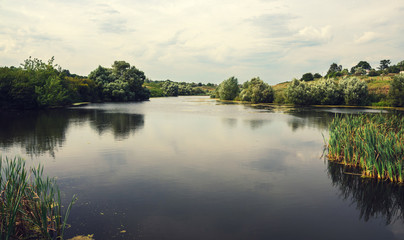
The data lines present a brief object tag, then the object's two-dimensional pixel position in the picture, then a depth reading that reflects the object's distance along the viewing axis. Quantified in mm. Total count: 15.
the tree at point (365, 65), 188175
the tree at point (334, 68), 181150
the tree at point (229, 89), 125656
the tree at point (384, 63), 180275
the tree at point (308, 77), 138250
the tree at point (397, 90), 69875
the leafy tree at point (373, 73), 123188
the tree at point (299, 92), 87438
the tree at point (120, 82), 110938
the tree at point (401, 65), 125638
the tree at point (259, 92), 100688
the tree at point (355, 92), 81562
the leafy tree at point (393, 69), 123875
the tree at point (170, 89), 191375
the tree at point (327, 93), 86062
